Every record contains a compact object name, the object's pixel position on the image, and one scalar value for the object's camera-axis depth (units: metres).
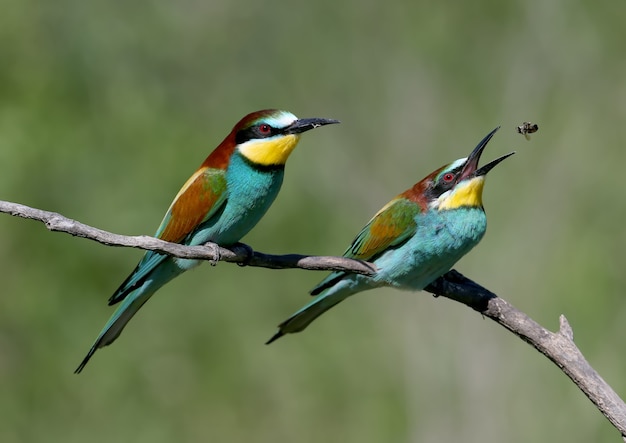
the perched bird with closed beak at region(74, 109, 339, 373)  6.43
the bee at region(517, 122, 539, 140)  6.73
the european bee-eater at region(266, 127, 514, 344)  6.40
